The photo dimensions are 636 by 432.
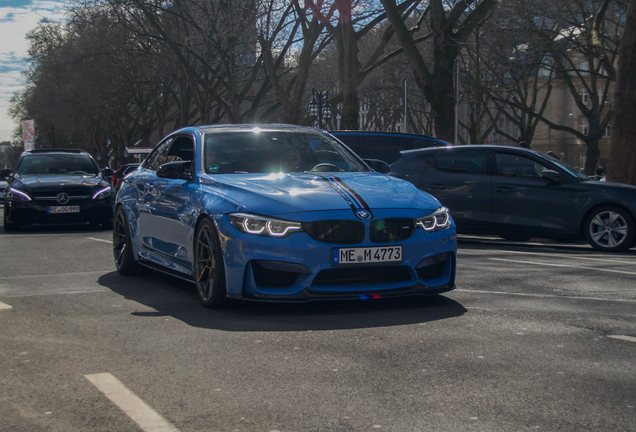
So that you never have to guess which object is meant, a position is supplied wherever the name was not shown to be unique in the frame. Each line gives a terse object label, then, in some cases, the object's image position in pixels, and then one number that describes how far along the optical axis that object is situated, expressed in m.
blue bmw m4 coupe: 5.85
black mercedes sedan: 15.79
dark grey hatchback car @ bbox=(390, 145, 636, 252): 11.69
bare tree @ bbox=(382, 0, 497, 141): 19.69
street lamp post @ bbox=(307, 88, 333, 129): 25.64
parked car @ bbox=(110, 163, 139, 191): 29.75
